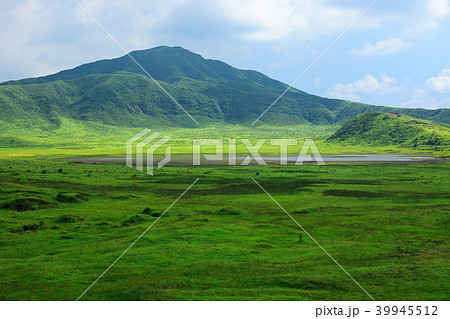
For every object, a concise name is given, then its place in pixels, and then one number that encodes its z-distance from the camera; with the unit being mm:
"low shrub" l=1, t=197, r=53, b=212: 41062
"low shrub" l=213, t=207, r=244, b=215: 40531
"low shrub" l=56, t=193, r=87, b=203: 46047
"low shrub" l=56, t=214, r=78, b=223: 36188
